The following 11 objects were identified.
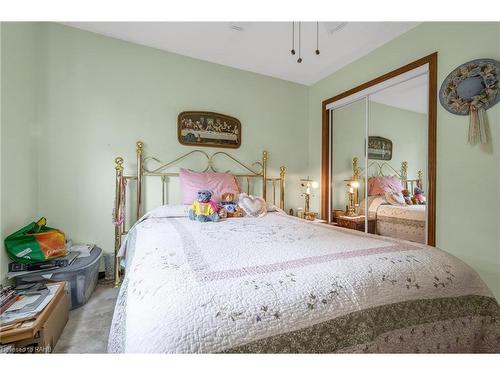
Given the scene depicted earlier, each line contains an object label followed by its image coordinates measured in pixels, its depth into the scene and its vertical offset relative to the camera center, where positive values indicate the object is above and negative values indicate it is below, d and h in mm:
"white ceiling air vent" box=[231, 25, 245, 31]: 2220 +1524
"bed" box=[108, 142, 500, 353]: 648 -382
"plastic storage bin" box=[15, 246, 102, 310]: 1660 -699
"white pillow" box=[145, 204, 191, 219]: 2188 -263
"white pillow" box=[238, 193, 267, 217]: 2371 -218
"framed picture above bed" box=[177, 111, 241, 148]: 2725 +677
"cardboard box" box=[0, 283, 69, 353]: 1132 -794
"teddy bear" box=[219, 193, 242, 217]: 2309 -211
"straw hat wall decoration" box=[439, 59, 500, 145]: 1666 +709
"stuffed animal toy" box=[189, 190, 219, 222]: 2055 -224
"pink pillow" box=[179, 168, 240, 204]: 2472 +6
